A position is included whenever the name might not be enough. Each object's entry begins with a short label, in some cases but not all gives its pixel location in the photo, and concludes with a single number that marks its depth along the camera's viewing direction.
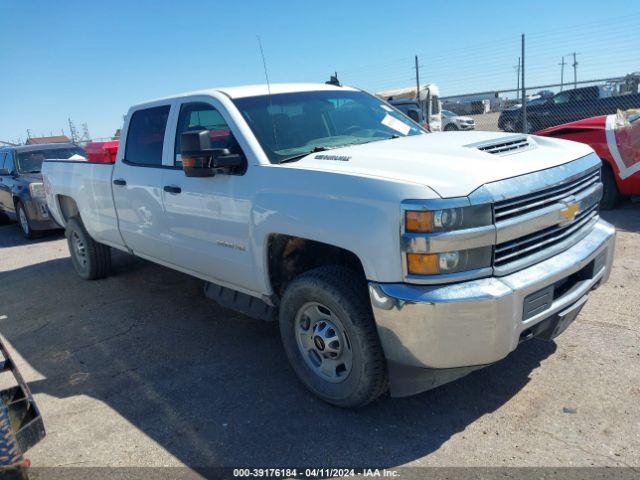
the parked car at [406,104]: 13.28
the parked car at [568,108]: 14.64
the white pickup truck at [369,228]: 2.58
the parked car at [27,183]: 9.40
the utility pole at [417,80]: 15.10
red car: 6.80
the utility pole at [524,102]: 11.43
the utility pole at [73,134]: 24.14
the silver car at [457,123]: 24.19
